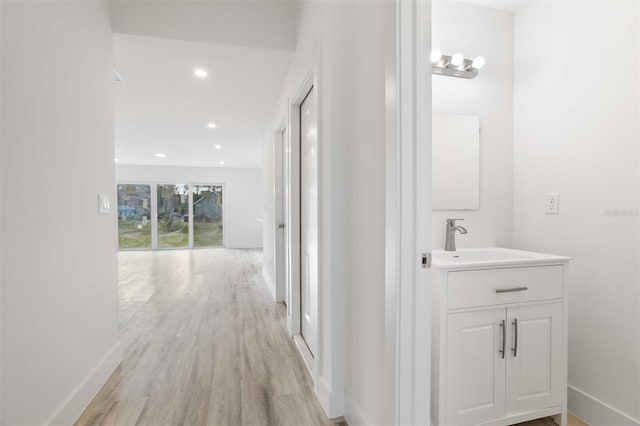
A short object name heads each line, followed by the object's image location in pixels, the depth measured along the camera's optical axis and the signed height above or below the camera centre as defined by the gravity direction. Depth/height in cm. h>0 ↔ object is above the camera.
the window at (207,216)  941 -30
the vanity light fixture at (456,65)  202 +89
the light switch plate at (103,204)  207 +1
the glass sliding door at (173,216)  909 -28
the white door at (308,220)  200 -11
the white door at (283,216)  372 -12
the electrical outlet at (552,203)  200 +1
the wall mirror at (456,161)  210 +29
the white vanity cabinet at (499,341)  149 -66
